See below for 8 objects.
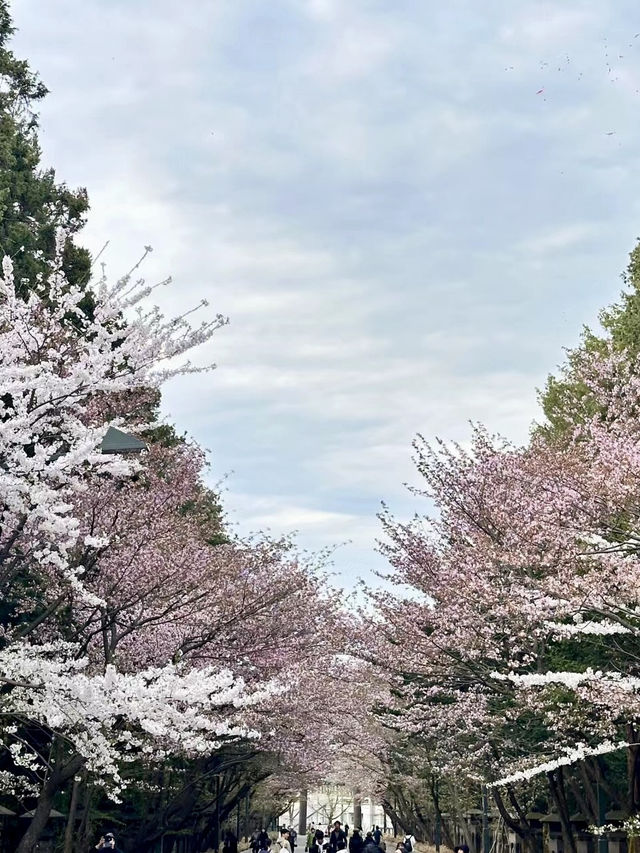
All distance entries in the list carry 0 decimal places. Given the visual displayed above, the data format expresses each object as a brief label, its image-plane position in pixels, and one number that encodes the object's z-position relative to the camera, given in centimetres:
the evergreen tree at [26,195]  2550
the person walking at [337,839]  3259
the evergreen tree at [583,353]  3189
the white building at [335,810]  14841
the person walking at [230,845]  3250
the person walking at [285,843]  2438
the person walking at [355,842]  3225
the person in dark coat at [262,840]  3497
